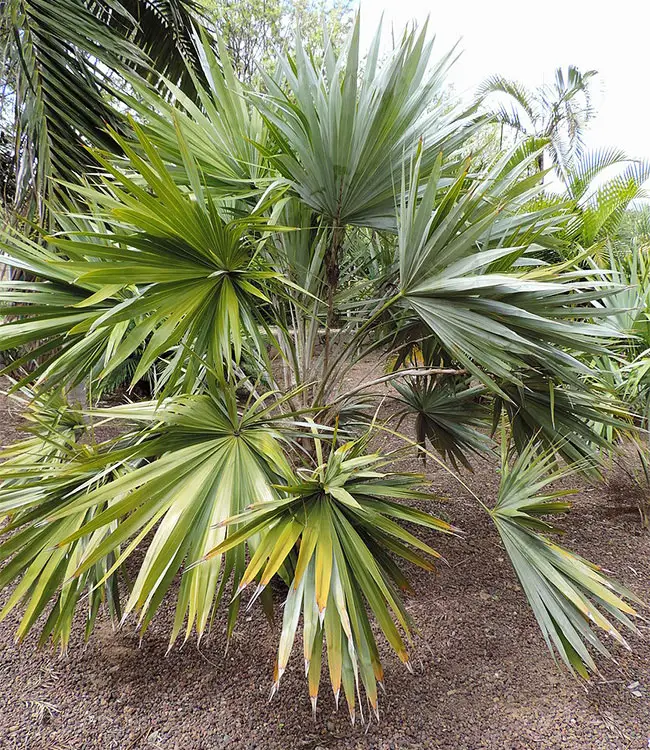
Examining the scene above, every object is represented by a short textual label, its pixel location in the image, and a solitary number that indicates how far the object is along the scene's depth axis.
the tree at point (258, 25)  8.75
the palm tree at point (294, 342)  1.26
